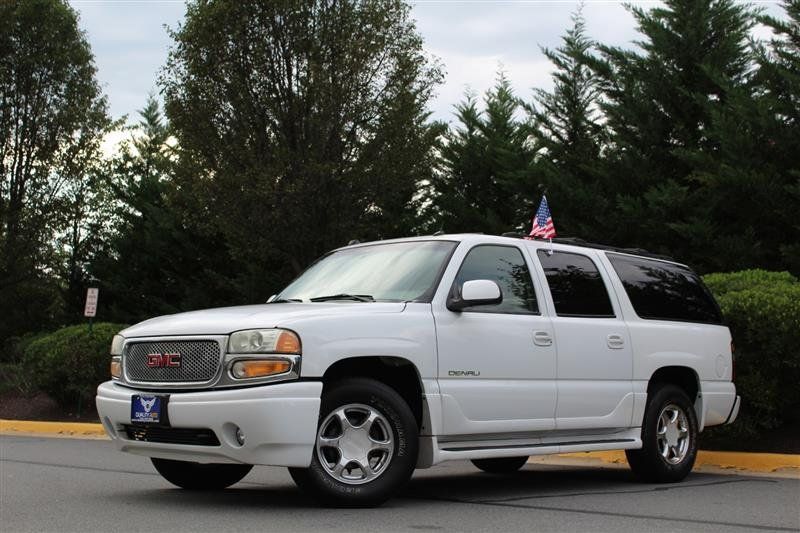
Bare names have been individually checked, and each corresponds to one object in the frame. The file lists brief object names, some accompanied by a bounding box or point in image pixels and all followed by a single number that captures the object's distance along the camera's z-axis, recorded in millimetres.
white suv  6867
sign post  19844
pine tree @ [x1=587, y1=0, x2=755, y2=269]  19938
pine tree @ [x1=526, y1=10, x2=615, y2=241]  21062
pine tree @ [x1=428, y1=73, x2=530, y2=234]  23891
